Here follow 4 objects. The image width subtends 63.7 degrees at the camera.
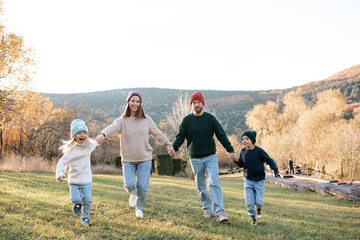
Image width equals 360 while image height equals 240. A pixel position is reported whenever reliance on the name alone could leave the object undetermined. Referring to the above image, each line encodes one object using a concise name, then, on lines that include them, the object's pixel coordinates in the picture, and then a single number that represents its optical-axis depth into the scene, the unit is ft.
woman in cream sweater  16.76
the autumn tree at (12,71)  47.39
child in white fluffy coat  14.21
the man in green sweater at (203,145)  16.87
